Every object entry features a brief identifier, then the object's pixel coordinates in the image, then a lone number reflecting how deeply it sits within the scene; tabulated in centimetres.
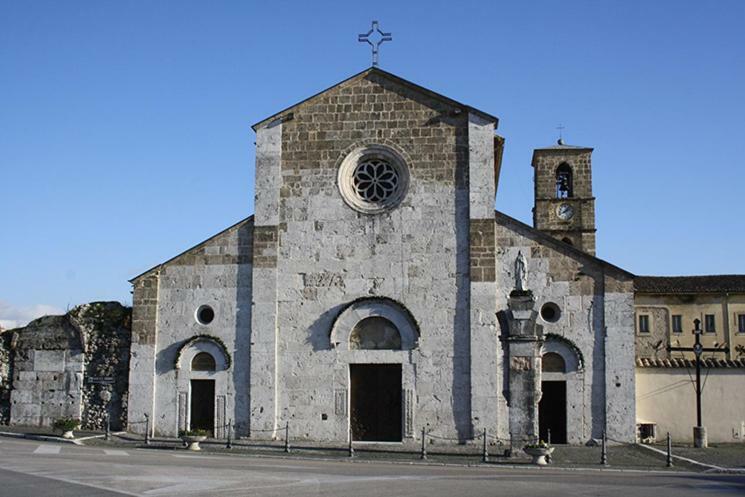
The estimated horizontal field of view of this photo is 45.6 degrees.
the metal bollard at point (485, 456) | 2107
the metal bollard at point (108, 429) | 2506
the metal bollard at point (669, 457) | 1995
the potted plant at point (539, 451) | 2039
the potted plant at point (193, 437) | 2295
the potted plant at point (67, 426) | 2492
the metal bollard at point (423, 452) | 2135
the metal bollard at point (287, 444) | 2233
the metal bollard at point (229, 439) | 2334
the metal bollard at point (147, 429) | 2435
